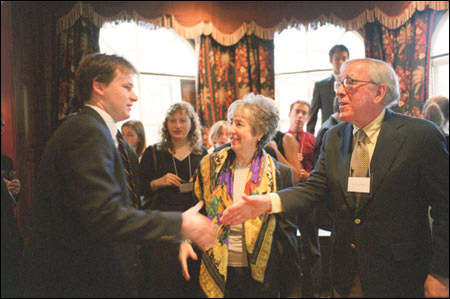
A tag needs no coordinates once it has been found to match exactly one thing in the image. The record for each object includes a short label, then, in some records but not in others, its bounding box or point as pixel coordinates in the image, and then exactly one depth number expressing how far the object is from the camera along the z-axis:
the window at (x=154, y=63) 4.38
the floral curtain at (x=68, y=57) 3.64
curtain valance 3.81
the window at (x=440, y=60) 4.13
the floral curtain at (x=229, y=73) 4.20
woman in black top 1.69
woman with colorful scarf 1.65
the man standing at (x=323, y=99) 3.47
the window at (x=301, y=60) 4.65
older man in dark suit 1.15
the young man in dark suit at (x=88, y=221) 0.95
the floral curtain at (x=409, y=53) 3.94
